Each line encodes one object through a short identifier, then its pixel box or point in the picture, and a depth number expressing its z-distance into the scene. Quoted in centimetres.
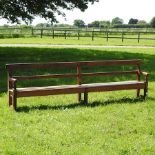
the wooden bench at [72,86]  984
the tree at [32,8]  2338
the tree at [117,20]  14838
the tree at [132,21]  12369
